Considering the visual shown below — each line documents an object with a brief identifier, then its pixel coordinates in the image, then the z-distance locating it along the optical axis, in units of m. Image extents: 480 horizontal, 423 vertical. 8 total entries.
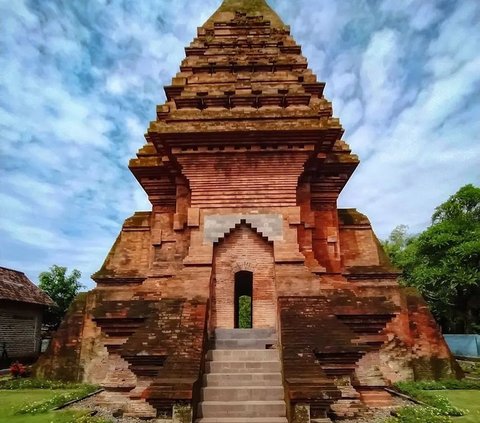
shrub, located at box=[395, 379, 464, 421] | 8.66
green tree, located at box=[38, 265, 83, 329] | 34.50
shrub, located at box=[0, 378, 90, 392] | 11.52
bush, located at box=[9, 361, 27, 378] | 14.93
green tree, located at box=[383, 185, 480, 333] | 27.50
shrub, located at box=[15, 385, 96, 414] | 8.93
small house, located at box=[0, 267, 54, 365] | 23.52
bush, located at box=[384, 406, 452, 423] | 7.81
